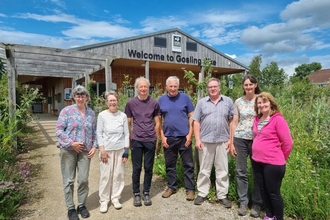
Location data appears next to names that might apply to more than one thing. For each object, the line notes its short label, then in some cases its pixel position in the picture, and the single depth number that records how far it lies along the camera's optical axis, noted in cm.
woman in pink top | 263
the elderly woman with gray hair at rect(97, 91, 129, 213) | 330
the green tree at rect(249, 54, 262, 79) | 2814
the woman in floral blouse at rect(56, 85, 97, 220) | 302
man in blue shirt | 357
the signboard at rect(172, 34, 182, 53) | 1639
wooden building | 859
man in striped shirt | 335
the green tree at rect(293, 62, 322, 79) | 6159
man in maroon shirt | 345
